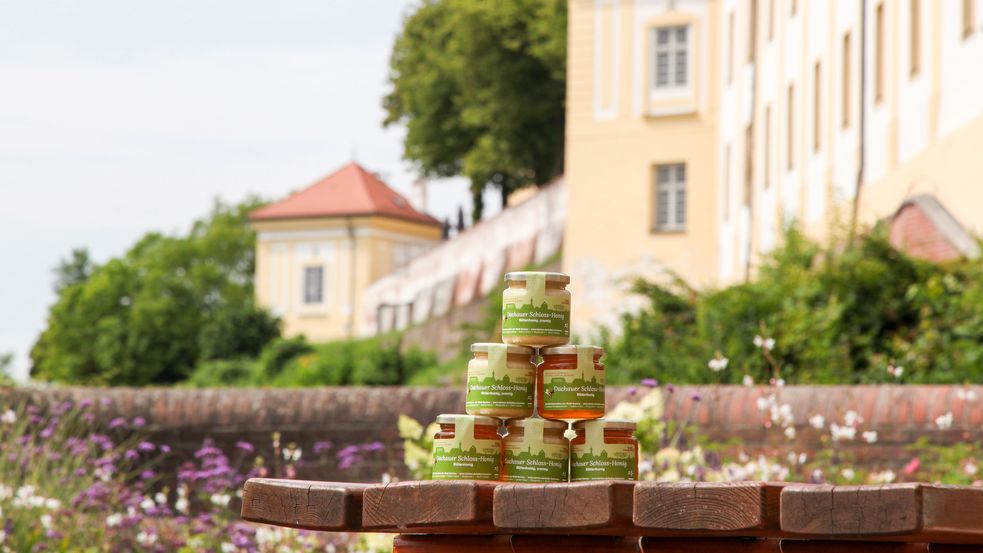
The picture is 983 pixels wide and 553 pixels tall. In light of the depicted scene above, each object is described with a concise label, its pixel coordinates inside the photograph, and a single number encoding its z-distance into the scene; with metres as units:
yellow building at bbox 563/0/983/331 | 18.89
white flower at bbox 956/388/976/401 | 9.41
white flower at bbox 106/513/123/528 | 8.76
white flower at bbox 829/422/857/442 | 9.04
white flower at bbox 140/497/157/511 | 8.86
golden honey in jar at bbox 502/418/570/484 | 4.18
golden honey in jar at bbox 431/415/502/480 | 4.18
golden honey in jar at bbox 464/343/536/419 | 4.25
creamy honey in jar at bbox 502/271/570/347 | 4.36
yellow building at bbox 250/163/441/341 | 60.41
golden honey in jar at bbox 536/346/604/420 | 4.26
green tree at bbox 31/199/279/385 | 60.75
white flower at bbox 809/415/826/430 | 9.18
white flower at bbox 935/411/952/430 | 9.30
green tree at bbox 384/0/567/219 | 46.94
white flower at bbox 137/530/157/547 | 8.84
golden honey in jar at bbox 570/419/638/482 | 4.20
